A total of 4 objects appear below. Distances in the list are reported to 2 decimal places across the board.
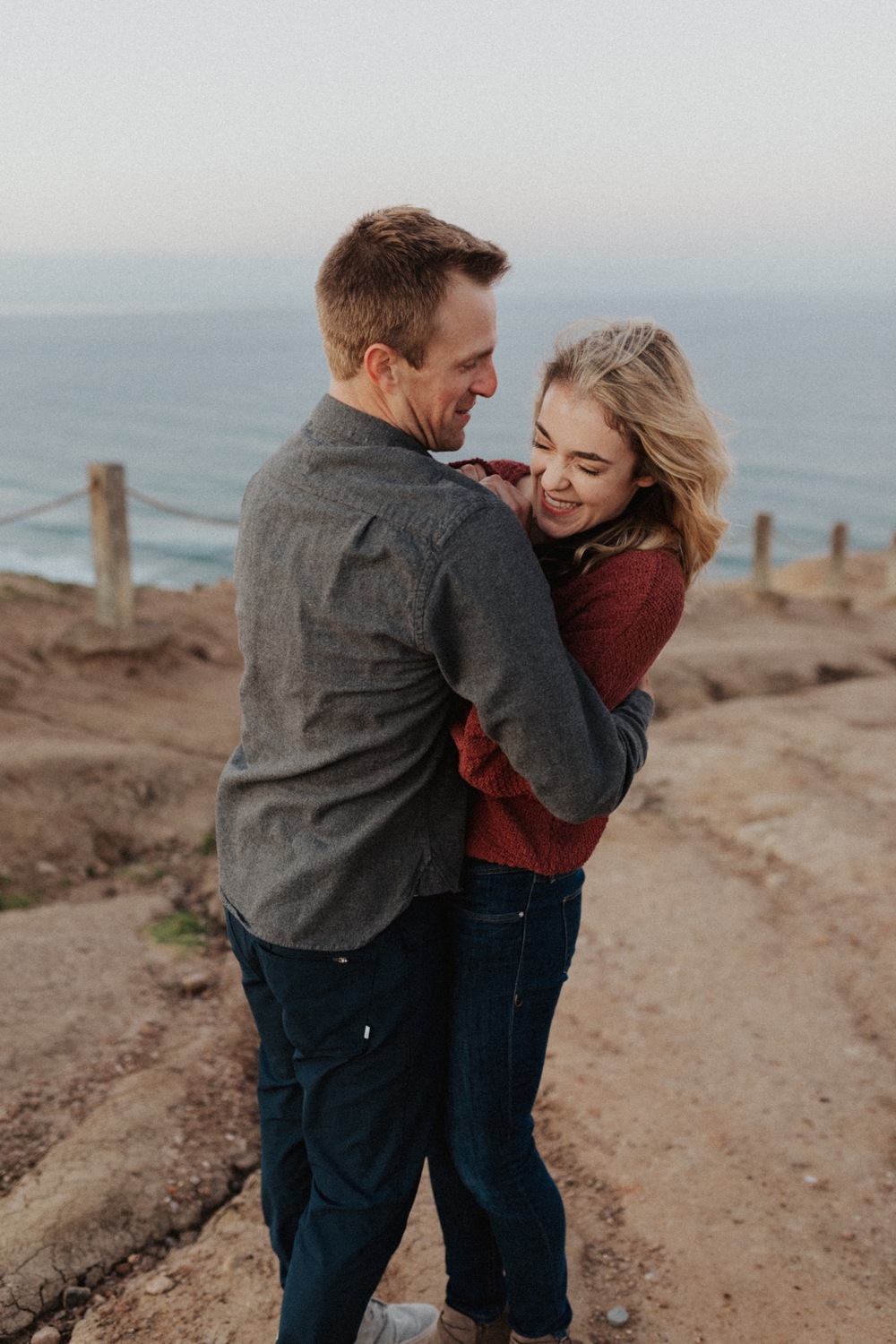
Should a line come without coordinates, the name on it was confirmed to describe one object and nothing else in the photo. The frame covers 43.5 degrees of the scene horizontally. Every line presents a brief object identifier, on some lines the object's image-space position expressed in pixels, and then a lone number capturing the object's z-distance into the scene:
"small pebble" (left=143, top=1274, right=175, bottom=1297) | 2.58
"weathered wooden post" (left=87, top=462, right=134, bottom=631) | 7.72
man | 1.58
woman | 1.77
